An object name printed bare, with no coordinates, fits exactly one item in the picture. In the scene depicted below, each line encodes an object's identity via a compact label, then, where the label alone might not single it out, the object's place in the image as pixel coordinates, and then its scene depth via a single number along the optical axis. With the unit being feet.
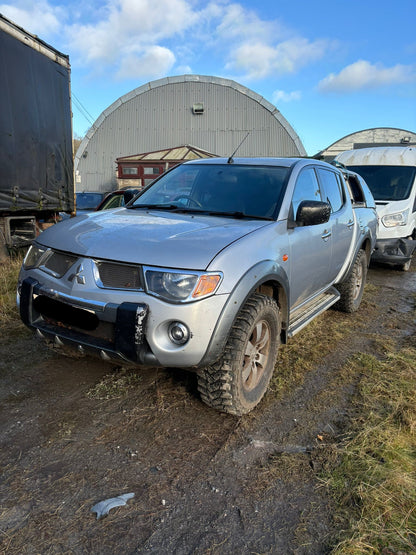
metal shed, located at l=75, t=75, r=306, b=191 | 84.28
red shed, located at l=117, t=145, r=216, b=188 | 72.64
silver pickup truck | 7.52
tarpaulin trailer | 20.02
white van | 25.58
